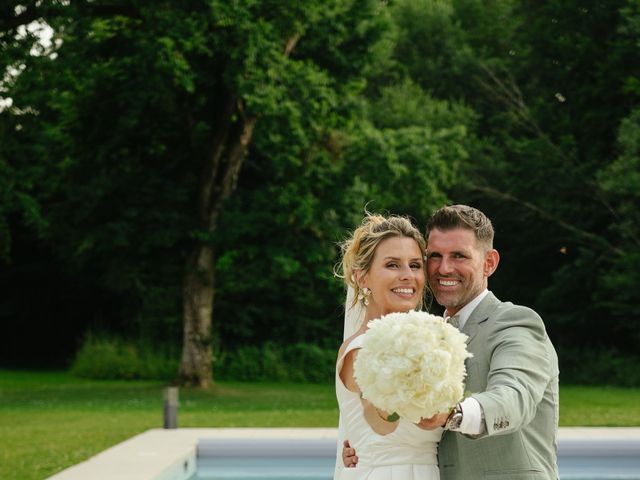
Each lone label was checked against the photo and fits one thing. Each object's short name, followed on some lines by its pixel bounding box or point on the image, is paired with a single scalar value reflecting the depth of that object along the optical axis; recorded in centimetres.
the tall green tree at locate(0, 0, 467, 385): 1689
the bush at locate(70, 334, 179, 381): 2280
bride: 339
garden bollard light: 1137
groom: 268
